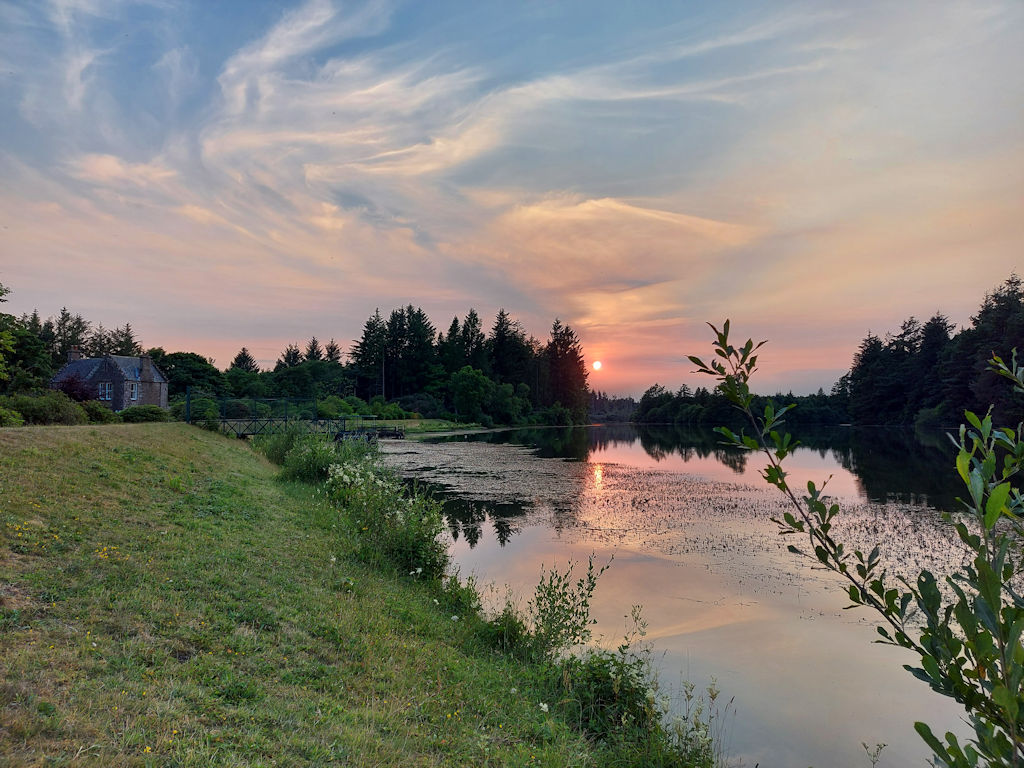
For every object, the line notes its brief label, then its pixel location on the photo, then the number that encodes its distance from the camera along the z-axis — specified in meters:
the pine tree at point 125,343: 72.12
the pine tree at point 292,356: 97.88
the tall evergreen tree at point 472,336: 101.50
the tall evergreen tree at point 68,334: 67.62
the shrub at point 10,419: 16.70
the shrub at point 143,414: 25.44
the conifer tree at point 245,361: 93.06
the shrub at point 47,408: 18.73
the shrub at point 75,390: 26.70
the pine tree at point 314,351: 102.76
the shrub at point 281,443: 23.20
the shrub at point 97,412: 22.66
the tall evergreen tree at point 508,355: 105.69
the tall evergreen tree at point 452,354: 94.44
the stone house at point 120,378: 44.75
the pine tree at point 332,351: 105.81
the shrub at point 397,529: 9.88
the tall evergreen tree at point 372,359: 91.50
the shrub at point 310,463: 17.89
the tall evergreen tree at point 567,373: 111.00
